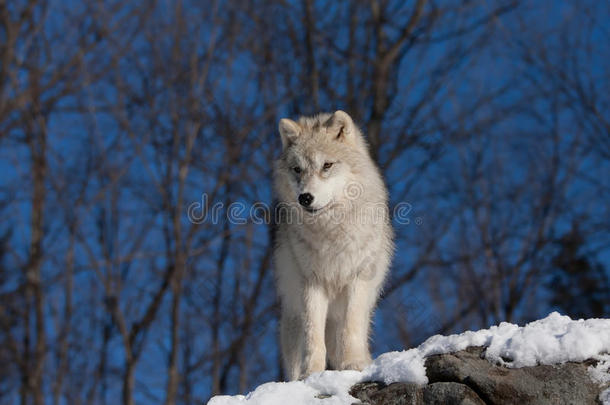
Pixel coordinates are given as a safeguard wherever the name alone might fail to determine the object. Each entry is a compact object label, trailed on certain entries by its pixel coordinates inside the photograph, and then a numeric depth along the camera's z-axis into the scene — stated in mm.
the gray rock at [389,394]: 10750
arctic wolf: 13953
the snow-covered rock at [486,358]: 10719
